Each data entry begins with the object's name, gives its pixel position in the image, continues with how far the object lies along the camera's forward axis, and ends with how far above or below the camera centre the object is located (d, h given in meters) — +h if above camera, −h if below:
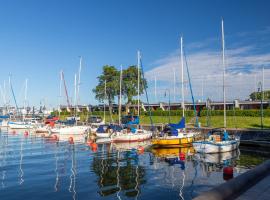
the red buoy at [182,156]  33.41 -5.20
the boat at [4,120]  97.42 -2.82
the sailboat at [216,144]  35.62 -4.10
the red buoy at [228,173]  18.98 -3.99
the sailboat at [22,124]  85.94 -3.55
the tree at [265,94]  127.14 +6.17
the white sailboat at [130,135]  49.41 -4.09
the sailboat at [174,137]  41.34 -3.68
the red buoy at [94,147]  41.34 -5.18
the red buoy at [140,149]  38.64 -5.21
